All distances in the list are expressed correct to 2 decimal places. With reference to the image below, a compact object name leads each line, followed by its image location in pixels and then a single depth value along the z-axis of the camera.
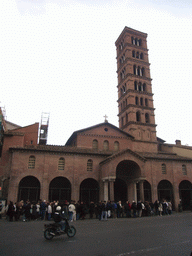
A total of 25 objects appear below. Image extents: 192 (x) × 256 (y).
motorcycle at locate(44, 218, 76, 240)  9.66
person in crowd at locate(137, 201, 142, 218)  20.97
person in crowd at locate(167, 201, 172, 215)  24.65
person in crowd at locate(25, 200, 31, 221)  18.28
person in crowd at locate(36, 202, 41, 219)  19.54
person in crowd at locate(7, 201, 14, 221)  17.84
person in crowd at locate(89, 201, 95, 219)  21.23
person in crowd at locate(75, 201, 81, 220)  20.09
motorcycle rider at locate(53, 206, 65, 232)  9.88
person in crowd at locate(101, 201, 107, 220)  18.86
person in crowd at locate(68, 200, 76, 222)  17.12
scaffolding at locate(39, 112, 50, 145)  33.69
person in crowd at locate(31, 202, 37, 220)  19.07
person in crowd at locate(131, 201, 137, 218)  20.91
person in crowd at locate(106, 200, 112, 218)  19.25
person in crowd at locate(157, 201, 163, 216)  23.00
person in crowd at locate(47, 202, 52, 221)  18.66
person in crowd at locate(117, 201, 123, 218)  21.44
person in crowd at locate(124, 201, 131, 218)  21.50
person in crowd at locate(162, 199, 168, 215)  23.77
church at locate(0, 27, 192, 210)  26.25
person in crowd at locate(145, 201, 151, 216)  22.73
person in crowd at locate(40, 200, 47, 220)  19.38
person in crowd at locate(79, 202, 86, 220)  20.09
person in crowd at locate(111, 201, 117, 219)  20.42
